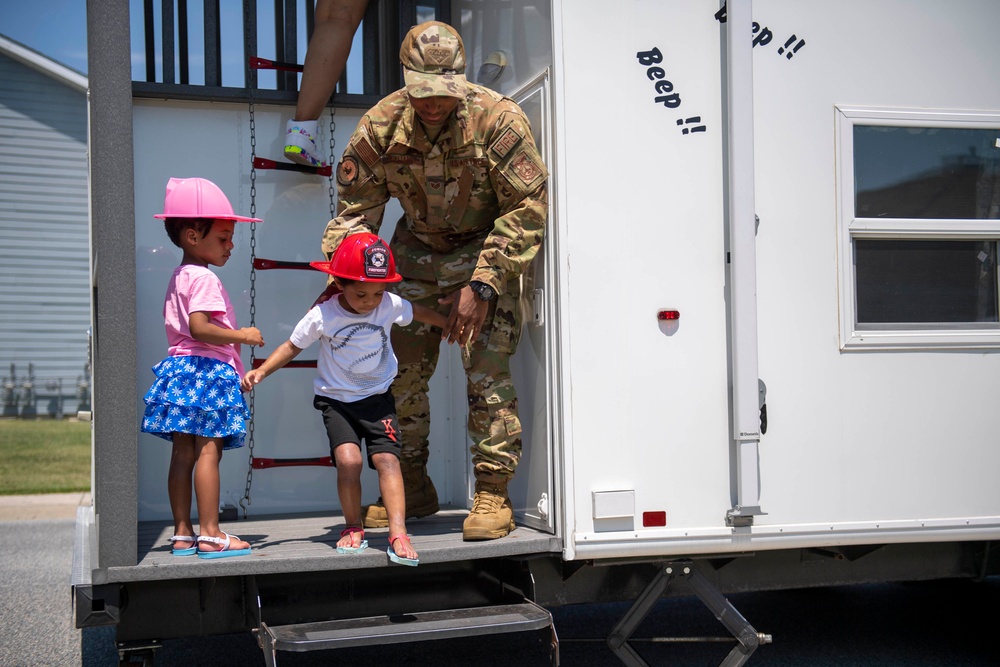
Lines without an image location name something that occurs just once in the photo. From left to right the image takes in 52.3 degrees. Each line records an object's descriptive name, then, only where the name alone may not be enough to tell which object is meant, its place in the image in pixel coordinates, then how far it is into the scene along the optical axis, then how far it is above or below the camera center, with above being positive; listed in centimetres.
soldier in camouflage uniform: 378 +45
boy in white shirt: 360 -11
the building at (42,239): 1859 +185
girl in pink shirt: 349 -13
